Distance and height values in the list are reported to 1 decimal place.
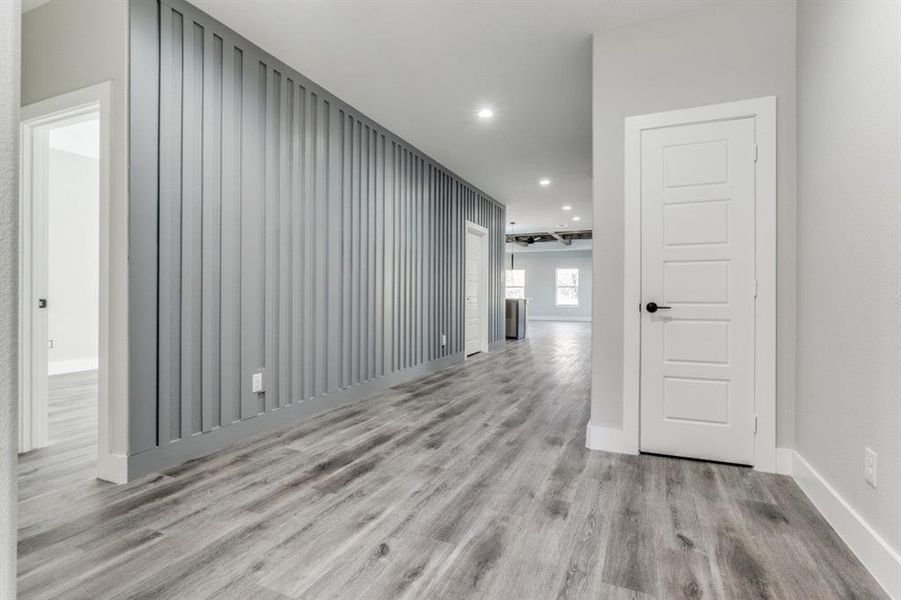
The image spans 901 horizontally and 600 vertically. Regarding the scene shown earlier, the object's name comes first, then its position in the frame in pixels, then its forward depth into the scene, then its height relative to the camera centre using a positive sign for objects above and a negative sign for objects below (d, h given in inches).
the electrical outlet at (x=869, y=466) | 61.1 -23.8
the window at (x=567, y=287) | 635.5 +16.6
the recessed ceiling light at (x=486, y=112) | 160.1 +69.4
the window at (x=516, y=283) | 668.1 +23.4
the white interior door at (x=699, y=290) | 97.4 +2.0
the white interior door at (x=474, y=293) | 274.6 +3.4
